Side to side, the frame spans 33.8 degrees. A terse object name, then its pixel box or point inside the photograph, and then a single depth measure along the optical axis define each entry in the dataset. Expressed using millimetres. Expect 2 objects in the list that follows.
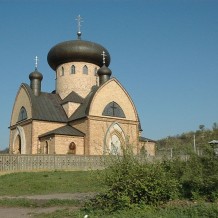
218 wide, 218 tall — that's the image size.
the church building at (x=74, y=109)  28359
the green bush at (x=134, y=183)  8547
